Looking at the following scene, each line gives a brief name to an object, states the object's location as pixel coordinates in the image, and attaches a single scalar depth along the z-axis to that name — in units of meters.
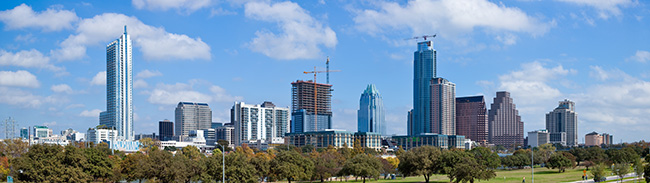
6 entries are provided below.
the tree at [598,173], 92.75
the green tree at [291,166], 98.56
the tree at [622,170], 90.69
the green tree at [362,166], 105.38
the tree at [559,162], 129.88
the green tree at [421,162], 103.19
